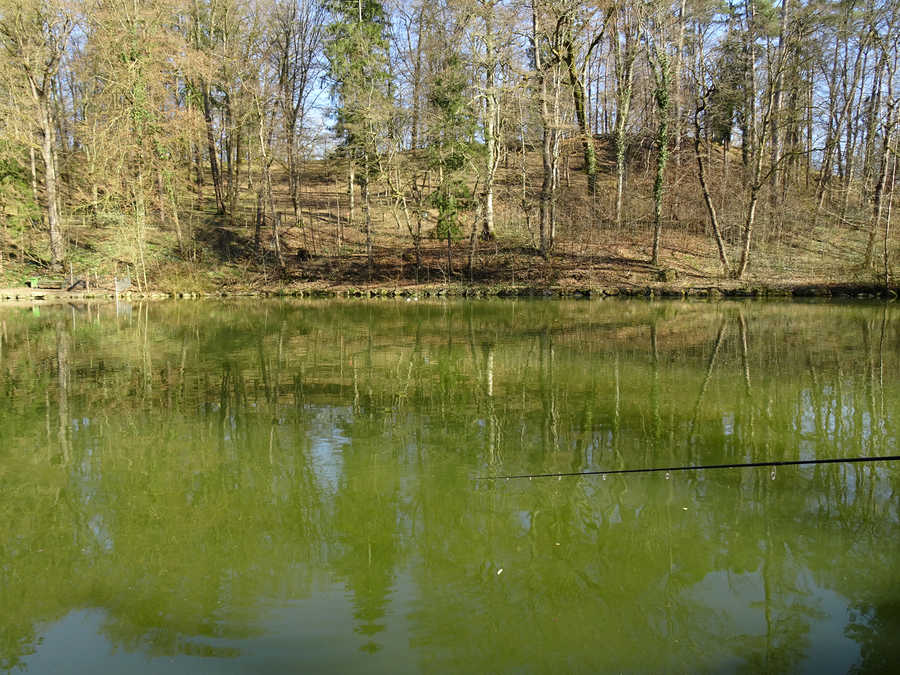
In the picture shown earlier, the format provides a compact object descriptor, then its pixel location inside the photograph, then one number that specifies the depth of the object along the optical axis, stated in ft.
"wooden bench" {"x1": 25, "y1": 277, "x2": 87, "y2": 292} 92.32
